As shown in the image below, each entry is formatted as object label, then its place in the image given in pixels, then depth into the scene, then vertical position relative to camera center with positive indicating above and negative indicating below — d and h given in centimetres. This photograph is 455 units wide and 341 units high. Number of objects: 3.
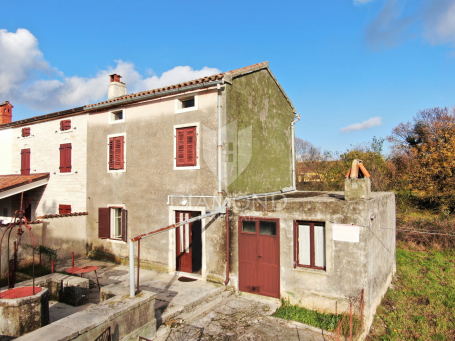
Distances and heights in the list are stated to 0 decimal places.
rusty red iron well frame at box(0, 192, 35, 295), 539 -66
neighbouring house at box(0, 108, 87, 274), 1181 +28
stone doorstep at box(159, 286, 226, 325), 671 -316
